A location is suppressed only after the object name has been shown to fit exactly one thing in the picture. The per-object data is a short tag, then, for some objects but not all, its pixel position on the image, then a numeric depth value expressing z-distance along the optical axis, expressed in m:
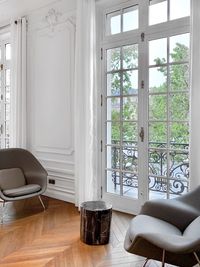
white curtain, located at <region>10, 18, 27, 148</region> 5.21
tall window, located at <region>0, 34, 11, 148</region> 5.94
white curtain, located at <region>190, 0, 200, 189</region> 3.17
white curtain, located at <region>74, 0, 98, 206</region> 4.12
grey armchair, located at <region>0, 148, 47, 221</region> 4.08
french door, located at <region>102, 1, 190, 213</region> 3.63
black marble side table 3.09
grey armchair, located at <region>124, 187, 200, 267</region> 1.99
